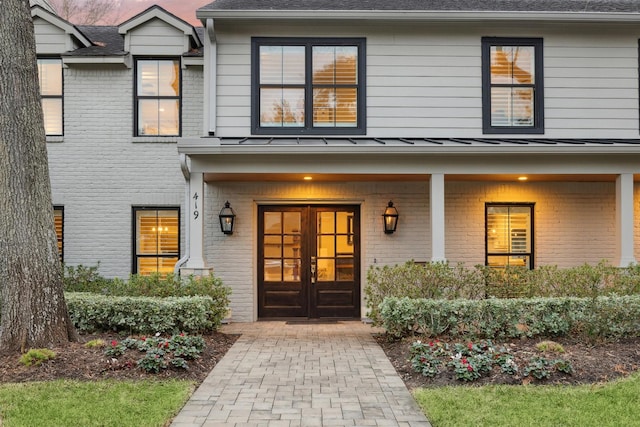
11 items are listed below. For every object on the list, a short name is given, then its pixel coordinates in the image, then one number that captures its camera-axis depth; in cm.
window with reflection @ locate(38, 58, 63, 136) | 1094
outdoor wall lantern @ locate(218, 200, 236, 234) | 1030
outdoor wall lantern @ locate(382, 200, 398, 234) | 1038
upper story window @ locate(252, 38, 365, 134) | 1026
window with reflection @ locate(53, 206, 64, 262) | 1077
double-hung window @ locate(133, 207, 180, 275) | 1088
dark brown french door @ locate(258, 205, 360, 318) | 1071
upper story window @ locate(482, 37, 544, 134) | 1032
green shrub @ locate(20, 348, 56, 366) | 632
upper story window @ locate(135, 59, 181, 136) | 1088
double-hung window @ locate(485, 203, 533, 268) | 1078
